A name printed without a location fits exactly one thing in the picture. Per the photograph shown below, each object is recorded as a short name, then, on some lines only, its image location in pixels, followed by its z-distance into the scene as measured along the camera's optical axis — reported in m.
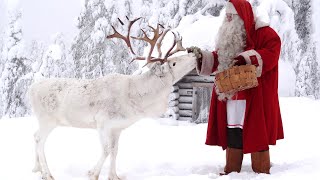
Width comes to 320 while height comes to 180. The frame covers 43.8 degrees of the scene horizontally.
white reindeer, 4.54
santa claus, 4.39
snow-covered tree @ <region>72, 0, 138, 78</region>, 18.54
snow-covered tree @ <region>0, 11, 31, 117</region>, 20.38
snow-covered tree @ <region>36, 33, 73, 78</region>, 18.83
